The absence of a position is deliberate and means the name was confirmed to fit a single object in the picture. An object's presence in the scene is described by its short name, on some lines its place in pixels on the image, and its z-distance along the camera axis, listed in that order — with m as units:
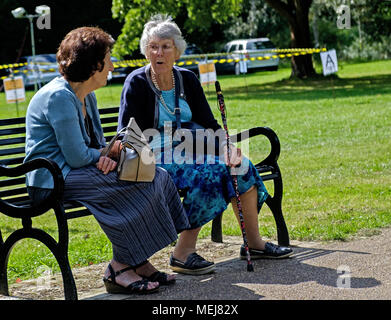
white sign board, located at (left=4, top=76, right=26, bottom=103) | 19.48
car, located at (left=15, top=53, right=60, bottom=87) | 33.37
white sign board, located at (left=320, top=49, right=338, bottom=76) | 21.83
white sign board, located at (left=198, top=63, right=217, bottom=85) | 20.59
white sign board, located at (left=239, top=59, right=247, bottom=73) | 27.05
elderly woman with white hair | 4.89
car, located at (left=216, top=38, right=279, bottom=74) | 37.69
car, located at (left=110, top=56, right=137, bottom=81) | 36.56
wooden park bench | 4.19
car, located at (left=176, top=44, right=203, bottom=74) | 36.72
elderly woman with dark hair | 4.37
